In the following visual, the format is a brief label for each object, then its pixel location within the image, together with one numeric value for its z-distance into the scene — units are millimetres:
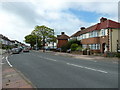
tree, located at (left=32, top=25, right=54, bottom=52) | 42357
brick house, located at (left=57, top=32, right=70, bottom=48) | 43146
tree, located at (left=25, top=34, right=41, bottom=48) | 55380
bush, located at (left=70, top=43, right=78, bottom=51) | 25420
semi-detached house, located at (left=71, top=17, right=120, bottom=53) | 20259
